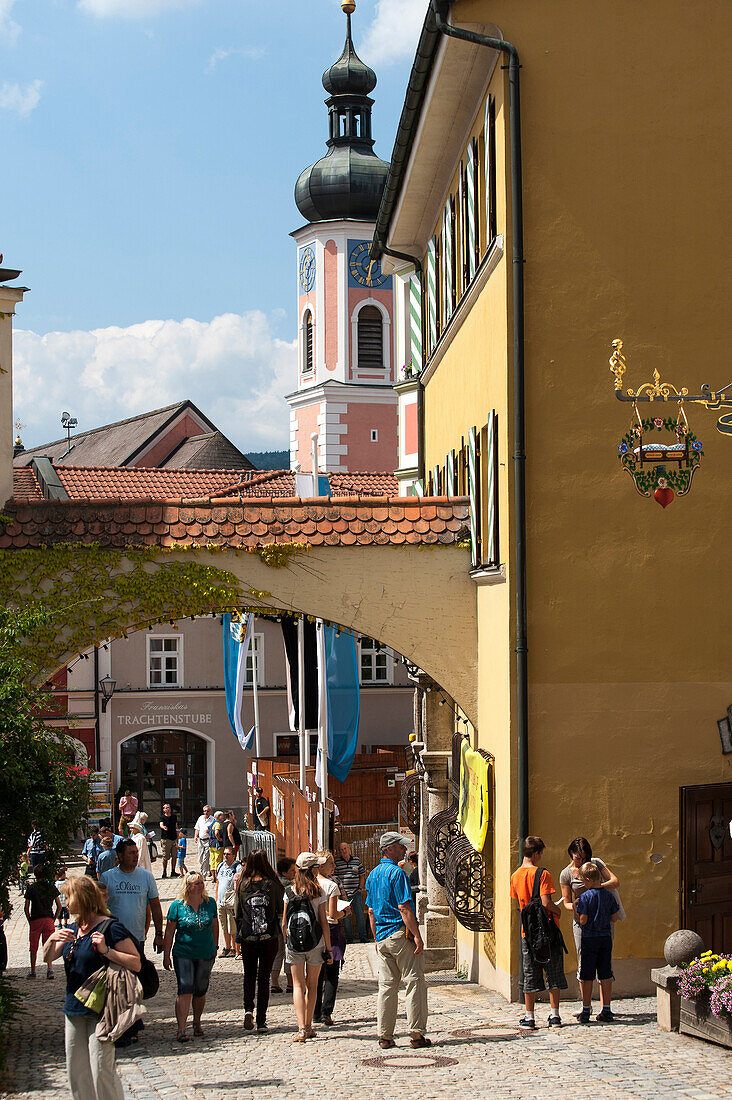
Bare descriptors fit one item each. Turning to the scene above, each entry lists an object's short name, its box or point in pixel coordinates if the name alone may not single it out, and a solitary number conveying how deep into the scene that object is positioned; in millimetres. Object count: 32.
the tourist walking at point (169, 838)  28109
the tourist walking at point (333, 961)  11453
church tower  53094
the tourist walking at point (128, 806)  30922
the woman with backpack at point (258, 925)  11273
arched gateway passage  14711
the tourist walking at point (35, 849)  11759
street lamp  40594
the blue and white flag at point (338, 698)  23203
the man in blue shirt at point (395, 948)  10664
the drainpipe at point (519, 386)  12891
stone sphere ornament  11000
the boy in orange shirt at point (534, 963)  11266
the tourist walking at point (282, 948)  11812
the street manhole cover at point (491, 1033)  10961
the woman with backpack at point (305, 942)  10945
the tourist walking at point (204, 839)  26188
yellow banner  13703
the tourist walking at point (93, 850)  20156
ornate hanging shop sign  13078
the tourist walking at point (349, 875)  17320
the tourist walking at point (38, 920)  14836
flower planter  10336
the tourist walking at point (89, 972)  7617
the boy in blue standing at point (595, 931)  11211
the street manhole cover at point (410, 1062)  10000
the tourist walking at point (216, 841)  24645
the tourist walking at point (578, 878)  11352
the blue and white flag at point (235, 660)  27516
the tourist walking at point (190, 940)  10883
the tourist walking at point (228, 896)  16062
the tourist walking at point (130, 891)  11281
